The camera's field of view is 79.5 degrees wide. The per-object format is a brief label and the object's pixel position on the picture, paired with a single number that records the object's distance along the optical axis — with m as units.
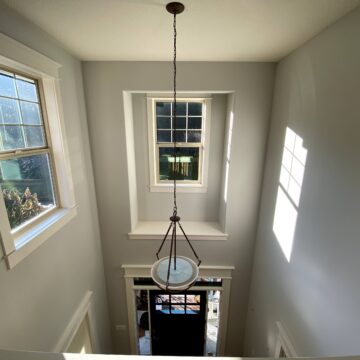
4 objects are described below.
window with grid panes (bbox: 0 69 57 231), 1.79
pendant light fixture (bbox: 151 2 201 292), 1.77
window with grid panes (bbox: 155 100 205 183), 3.46
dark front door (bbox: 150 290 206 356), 4.05
